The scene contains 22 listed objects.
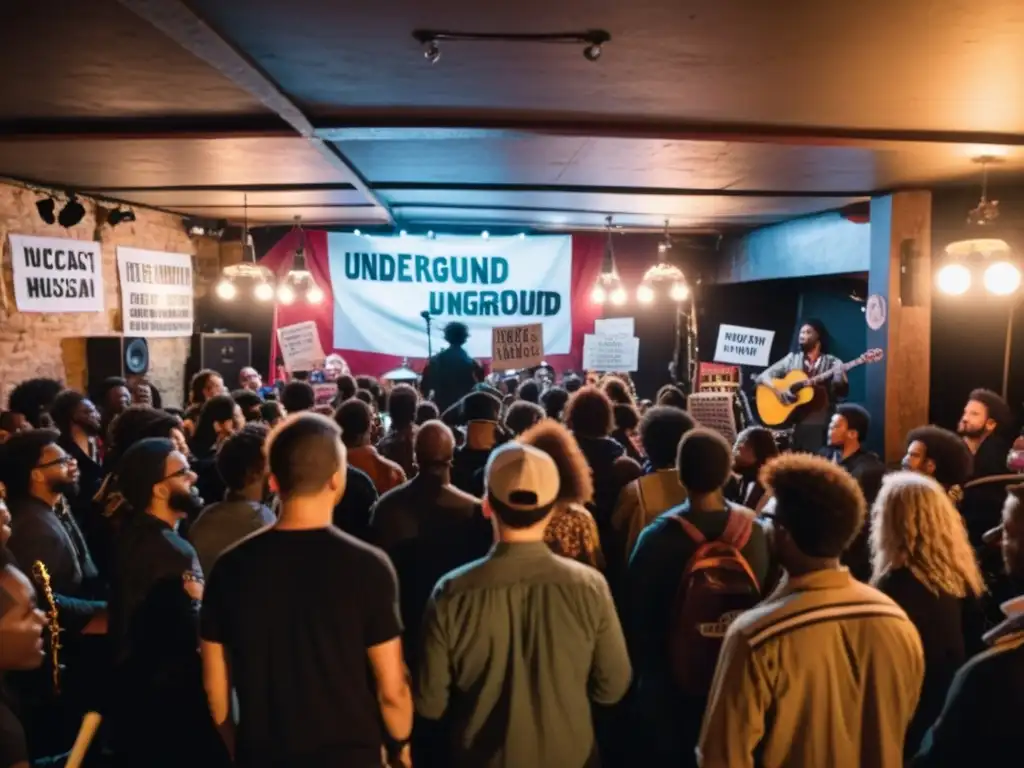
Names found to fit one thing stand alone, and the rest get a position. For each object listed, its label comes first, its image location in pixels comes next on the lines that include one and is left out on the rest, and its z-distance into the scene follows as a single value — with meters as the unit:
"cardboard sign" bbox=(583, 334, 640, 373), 11.43
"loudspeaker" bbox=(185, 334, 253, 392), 10.88
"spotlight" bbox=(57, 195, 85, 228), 7.73
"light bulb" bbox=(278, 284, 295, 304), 10.57
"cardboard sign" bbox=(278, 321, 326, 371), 10.62
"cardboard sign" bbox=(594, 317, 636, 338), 12.07
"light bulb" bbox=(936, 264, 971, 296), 6.91
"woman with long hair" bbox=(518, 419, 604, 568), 3.51
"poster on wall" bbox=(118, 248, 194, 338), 9.48
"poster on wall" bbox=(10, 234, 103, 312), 7.70
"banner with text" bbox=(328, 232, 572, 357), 11.56
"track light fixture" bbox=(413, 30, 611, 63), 3.66
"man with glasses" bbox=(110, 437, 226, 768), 3.02
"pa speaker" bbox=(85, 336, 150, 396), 8.96
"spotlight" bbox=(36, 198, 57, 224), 7.60
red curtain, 11.44
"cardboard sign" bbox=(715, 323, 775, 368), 10.41
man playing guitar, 8.76
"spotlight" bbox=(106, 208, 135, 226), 8.61
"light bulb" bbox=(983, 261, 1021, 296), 6.74
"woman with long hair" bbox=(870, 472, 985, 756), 2.93
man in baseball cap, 2.51
